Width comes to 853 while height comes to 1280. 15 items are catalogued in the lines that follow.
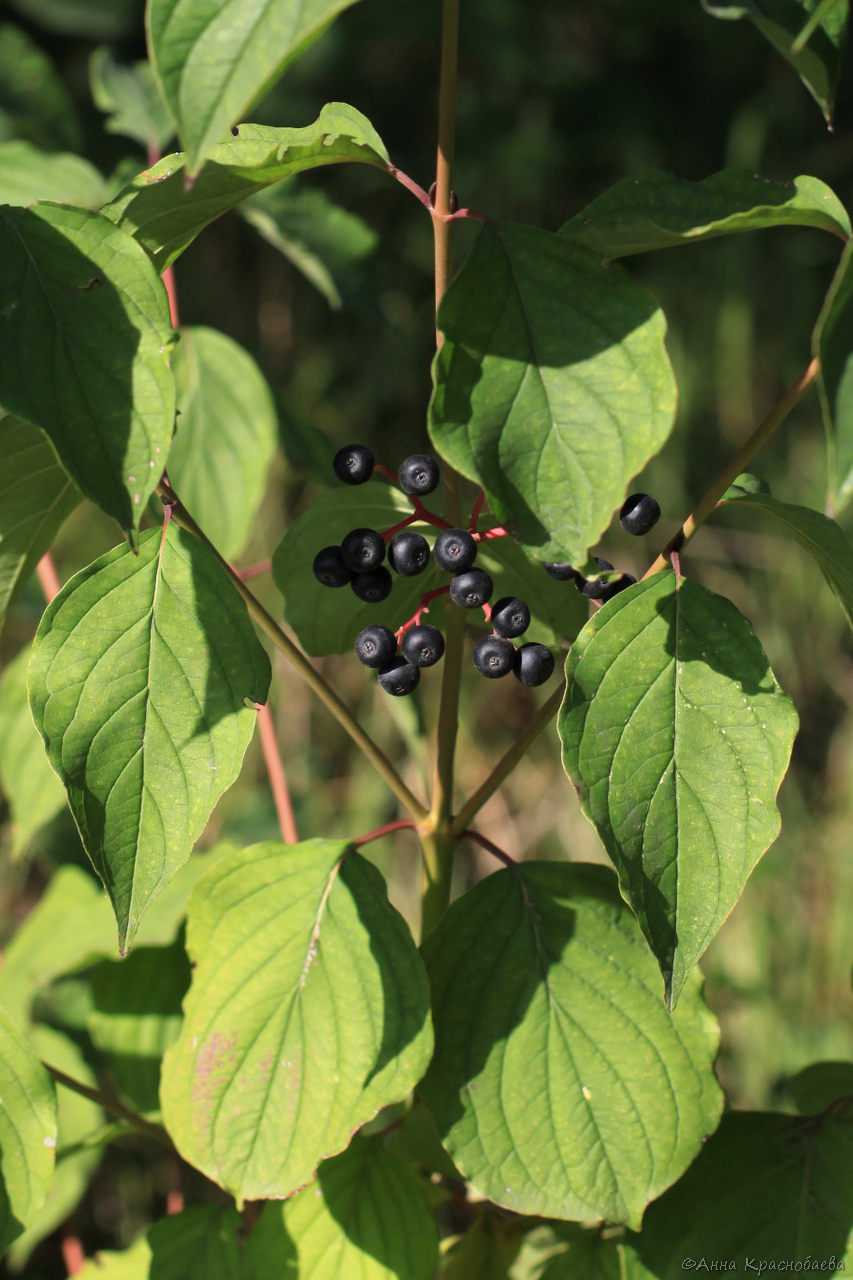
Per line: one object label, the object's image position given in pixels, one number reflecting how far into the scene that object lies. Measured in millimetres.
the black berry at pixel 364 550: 488
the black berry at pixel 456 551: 471
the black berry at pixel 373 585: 494
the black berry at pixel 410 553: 482
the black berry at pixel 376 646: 487
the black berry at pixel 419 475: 496
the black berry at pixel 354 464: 500
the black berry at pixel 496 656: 483
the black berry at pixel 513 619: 481
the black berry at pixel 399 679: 489
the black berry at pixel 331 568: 493
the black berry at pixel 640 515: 487
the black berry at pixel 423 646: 482
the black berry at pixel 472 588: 475
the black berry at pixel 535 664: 480
